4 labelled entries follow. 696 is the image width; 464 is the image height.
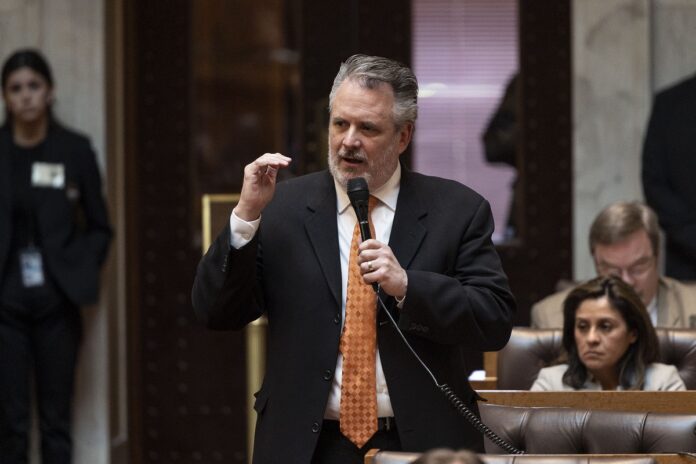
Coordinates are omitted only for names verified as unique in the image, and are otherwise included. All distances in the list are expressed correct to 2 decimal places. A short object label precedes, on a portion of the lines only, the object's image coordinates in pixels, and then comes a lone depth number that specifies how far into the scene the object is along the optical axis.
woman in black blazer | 14.56
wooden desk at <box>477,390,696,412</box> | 9.08
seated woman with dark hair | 11.15
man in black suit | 6.97
